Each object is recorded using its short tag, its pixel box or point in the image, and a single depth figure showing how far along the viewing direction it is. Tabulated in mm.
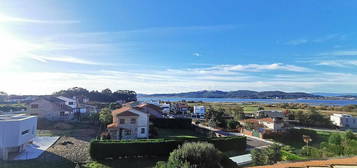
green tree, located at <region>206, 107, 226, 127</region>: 47094
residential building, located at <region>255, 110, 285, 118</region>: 56994
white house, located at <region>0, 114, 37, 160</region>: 21438
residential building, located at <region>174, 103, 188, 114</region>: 79188
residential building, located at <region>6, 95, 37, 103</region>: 120438
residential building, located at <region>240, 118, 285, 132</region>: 38975
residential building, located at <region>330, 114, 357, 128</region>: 50781
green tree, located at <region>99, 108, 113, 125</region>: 39312
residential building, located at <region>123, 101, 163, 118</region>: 49969
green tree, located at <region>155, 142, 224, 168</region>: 11359
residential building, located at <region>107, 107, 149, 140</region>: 32062
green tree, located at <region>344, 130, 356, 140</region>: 26947
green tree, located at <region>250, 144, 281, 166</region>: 17766
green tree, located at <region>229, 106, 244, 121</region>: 58069
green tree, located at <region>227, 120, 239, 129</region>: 45106
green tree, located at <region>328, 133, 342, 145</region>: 23406
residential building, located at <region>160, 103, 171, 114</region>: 76469
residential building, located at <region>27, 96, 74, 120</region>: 44031
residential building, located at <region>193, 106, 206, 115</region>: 70975
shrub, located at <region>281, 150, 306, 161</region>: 21352
